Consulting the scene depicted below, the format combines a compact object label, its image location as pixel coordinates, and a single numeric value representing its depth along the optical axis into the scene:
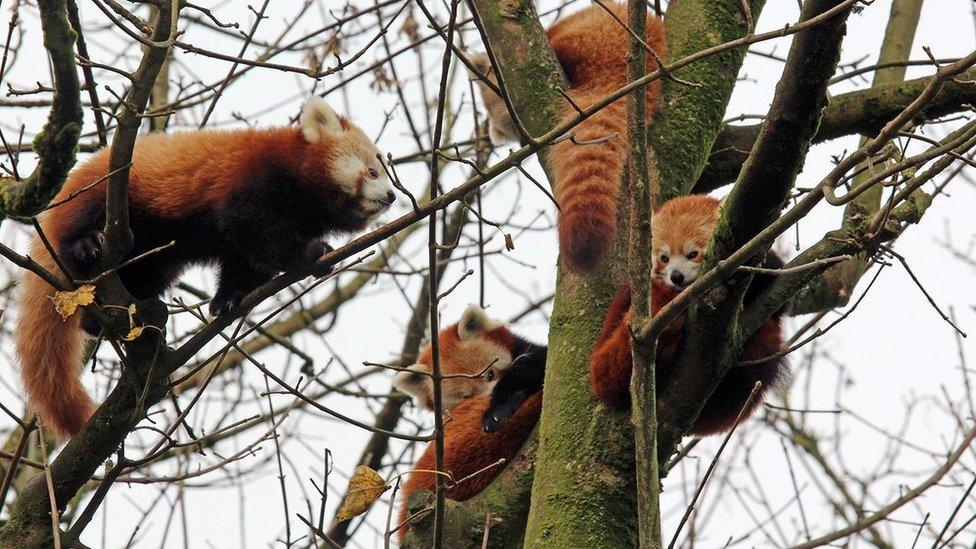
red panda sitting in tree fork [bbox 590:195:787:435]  7.55
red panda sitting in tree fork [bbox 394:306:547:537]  9.95
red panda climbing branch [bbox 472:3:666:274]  7.92
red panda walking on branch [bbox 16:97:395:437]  9.23
